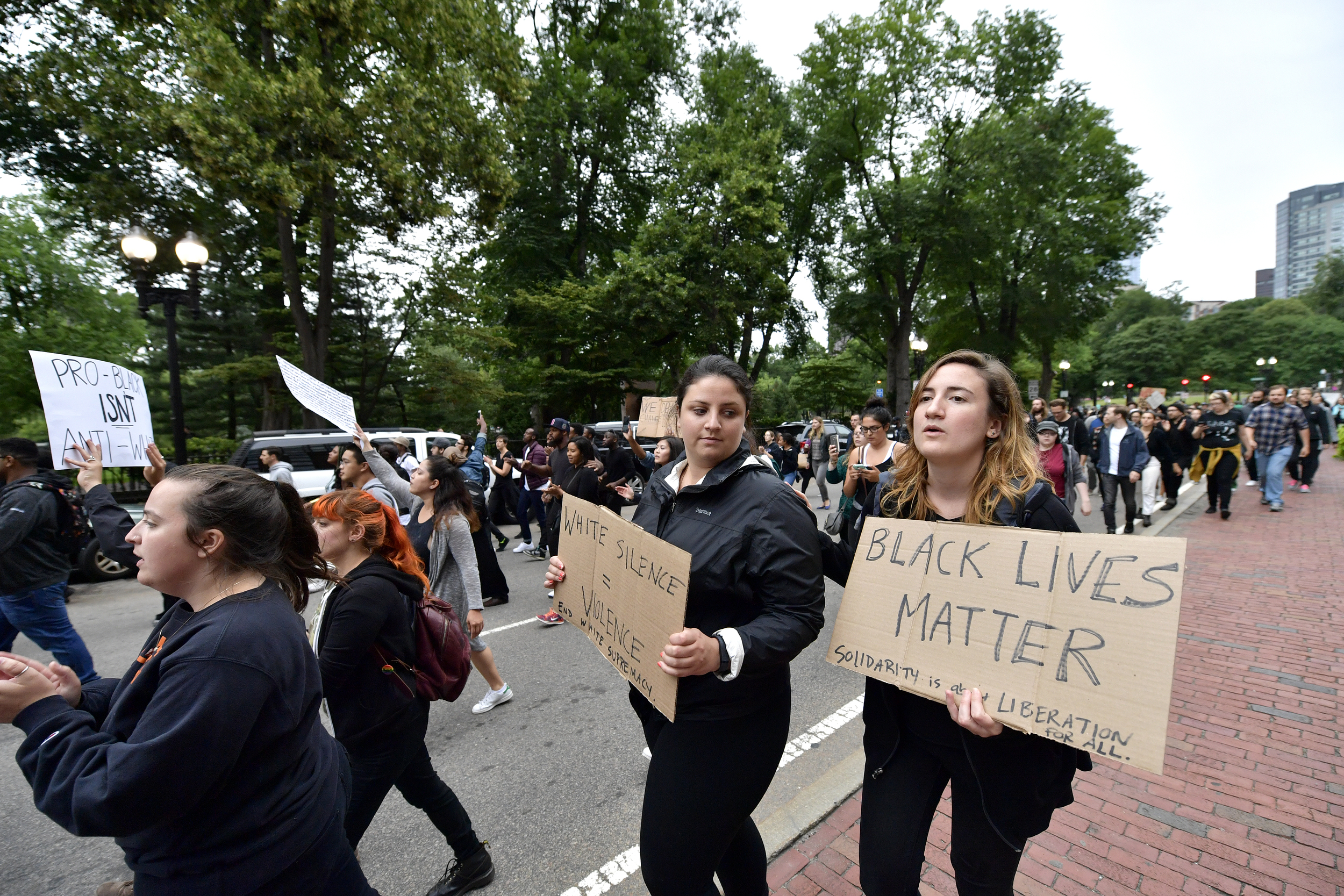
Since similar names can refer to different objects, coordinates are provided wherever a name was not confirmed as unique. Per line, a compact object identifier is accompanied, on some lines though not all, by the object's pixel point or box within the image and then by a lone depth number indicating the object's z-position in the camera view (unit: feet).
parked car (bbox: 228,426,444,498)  33.47
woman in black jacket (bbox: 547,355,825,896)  5.62
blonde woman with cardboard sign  5.78
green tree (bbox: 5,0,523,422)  37.37
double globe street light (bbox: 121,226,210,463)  28.78
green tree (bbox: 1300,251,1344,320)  218.79
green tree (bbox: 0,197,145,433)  63.10
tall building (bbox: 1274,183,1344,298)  521.65
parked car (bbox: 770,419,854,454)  70.59
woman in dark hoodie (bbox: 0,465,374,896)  4.37
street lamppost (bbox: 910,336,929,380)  87.95
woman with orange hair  7.70
